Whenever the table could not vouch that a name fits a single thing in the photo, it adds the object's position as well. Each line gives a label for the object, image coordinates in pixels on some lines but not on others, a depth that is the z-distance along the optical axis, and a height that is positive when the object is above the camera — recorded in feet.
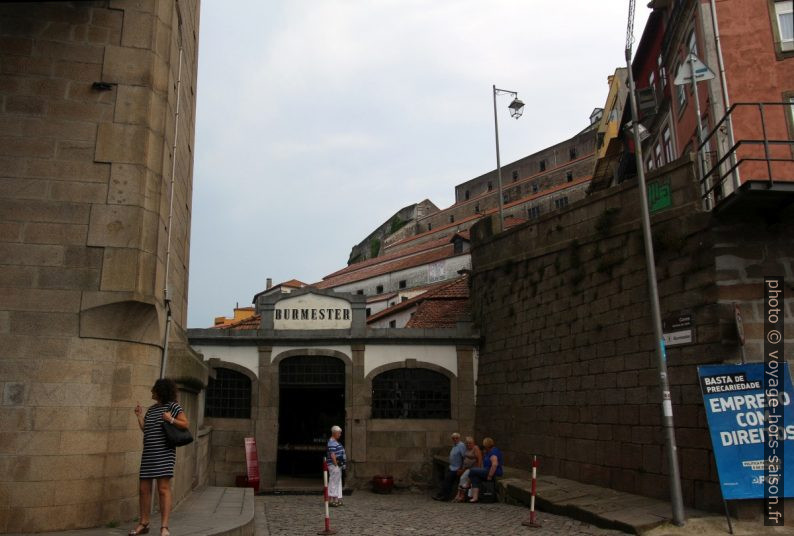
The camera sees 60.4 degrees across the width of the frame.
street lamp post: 75.82 +33.99
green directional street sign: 37.91 +12.22
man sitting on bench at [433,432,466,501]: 50.11 -3.79
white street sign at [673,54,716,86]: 36.24 +18.23
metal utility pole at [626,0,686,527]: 28.68 +2.33
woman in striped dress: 22.50 -0.95
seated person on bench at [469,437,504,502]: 45.93 -3.46
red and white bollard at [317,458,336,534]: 30.48 -4.57
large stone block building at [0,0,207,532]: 24.30 +6.38
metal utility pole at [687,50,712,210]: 36.11 +13.48
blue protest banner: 29.24 -0.43
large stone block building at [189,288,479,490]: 63.05 +3.84
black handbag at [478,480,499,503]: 46.09 -4.88
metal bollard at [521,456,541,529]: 32.55 -4.86
